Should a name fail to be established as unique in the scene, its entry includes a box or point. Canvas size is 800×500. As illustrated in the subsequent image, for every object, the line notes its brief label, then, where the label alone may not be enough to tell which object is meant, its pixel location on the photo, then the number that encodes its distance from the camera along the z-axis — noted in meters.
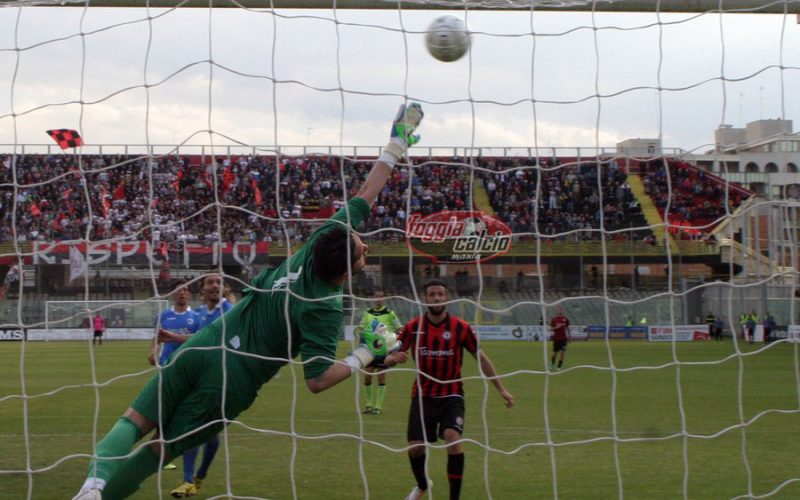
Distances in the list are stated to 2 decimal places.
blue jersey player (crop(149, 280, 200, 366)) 8.69
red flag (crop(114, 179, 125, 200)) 24.14
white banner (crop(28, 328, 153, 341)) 34.06
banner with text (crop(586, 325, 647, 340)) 34.98
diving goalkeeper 4.14
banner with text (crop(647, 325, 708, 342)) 32.81
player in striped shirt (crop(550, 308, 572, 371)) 20.39
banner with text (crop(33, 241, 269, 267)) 28.58
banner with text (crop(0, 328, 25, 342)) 31.92
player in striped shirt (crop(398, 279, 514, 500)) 6.71
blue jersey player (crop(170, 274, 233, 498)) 7.39
